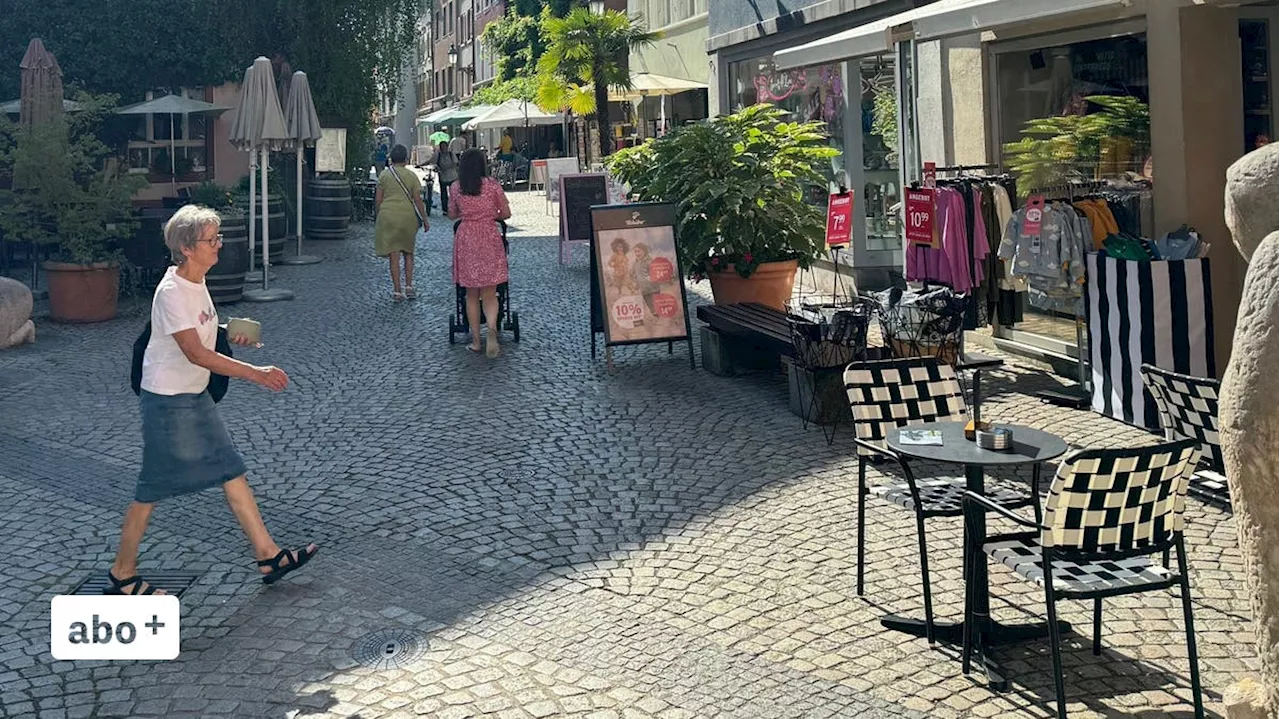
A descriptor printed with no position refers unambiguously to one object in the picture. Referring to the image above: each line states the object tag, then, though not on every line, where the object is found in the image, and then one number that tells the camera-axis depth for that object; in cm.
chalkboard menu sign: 1762
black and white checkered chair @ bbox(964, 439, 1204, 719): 430
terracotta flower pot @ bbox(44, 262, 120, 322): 1435
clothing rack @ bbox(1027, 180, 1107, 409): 923
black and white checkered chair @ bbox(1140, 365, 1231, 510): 564
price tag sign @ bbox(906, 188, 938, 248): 1026
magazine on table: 518
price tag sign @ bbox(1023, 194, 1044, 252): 912
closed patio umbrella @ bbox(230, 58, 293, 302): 1655
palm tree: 3044
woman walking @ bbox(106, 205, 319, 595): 574
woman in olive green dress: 1565
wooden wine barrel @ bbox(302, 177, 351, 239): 2402
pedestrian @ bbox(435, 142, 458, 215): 2923
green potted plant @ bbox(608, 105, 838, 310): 1120
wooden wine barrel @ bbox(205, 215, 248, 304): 1548
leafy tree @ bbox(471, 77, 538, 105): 4161
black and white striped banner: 790
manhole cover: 510
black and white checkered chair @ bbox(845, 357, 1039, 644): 571
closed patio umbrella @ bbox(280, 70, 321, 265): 1877
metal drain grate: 596
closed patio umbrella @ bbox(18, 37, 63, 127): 1557
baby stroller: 1243
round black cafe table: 490
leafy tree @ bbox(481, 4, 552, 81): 4956
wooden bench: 1058
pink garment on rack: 999
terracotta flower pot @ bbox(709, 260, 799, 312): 1155
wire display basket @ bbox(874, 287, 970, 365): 891
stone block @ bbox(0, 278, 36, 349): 1290
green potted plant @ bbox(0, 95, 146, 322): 1381
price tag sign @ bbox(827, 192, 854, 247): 1158
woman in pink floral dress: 1173
